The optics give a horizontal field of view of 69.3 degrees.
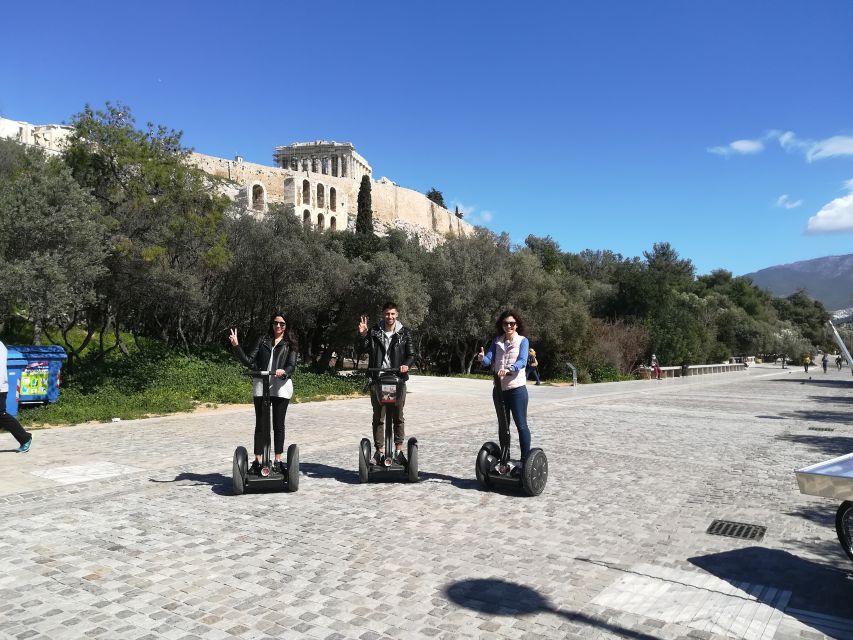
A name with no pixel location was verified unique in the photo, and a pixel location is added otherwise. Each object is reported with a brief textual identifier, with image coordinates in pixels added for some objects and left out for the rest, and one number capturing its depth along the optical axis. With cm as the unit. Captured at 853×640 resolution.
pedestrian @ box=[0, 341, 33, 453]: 775
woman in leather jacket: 620
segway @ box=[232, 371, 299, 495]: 604
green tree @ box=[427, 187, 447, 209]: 10725
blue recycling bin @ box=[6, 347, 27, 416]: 1112
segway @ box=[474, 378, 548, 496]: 609
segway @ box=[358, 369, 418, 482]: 653
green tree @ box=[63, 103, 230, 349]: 1466
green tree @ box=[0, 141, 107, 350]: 1148
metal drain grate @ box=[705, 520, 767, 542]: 499
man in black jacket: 665
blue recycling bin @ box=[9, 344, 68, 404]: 1169
